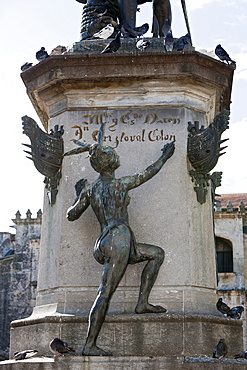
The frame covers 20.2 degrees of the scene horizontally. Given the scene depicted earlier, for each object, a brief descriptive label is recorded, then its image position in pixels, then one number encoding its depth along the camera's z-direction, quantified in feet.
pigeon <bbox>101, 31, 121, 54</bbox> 25.57
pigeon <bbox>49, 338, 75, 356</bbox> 21.34
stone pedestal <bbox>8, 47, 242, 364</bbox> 23.03
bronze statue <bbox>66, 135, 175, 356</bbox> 22.38
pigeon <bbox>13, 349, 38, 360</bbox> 22.40
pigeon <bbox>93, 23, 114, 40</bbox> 28.47
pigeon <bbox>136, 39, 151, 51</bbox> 26.03
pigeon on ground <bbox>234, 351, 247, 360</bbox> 22.06
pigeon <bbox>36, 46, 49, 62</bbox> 26.30
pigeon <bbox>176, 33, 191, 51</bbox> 25.90
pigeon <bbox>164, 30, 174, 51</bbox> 25.64
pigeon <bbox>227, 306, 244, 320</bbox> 24.48
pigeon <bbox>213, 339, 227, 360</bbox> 21.38
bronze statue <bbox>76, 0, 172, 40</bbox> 28.40
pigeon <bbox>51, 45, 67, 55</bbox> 27.61
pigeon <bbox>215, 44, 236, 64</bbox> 26.25
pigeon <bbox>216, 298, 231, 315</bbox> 24.35
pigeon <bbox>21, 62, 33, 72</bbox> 26.96
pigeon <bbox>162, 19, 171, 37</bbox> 26.27
